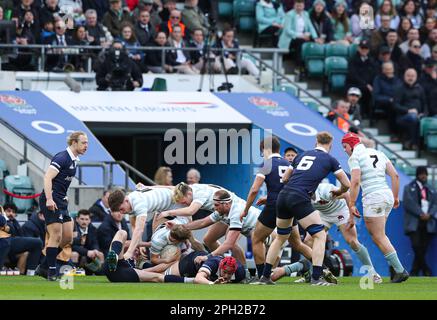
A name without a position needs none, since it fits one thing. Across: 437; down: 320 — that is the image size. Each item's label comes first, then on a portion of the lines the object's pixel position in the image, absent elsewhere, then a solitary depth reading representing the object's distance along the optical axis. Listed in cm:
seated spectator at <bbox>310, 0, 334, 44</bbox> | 3152
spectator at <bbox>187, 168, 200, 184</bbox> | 2523
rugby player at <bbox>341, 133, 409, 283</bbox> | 2002
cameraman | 2756
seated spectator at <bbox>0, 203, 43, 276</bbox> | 2284
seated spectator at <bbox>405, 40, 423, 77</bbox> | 3142
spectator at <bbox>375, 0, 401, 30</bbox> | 3259
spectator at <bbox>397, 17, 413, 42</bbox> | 3238
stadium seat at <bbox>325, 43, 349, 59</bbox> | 3095
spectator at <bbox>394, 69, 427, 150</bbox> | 2998
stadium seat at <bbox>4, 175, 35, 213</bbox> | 2492
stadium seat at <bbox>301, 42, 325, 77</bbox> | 3083
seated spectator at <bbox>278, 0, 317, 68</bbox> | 3105
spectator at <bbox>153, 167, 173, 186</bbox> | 2384
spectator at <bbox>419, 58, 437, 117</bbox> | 3078
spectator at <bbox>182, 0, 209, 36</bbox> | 3045
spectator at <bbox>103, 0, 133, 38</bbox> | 2911
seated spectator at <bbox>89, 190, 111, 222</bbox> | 2473
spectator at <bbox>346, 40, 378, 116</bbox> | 3058
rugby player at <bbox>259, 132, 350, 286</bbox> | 1883
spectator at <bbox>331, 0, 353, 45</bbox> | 3194
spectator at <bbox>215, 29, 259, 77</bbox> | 2969
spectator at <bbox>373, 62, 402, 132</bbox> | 3022
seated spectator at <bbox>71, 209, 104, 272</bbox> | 2358
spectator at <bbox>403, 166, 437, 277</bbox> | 2709
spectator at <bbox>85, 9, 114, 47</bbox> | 2855
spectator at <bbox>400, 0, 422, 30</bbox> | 3341
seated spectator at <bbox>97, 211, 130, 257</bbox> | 2361
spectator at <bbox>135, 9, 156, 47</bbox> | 2930
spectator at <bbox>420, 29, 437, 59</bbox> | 3231
